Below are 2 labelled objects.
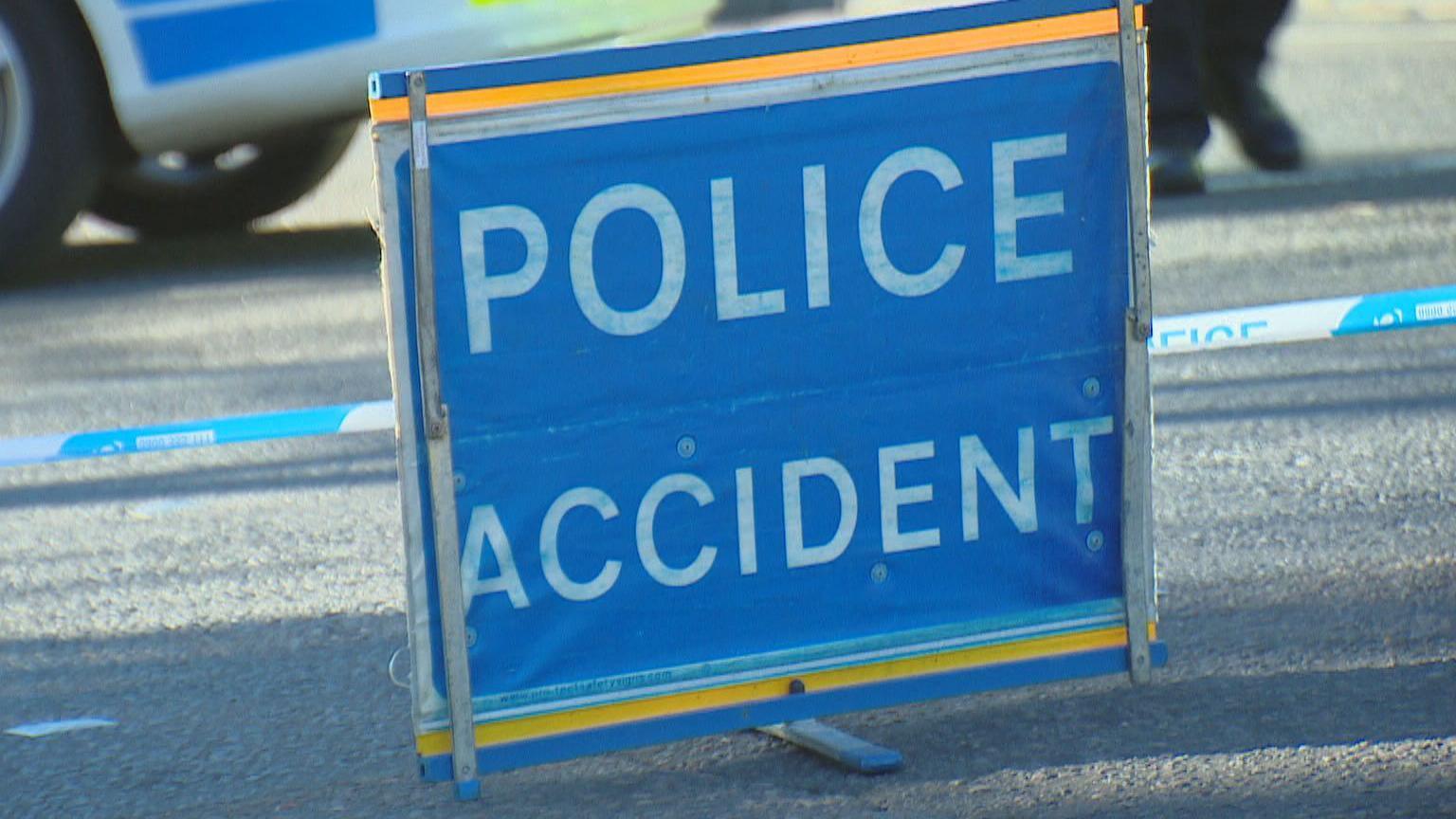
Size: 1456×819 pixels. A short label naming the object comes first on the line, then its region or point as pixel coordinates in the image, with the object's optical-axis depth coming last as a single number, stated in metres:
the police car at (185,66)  14.38
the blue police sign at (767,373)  6.61
